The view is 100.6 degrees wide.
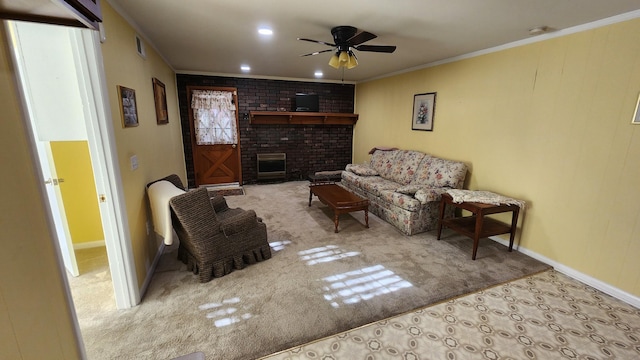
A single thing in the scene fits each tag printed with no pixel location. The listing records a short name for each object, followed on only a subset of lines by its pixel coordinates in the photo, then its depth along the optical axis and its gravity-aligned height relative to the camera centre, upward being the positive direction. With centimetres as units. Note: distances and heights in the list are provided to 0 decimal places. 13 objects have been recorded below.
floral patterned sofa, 345 -91
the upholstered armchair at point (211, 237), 229 -105
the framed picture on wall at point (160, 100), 322 +29
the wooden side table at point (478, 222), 276 -112
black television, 598 +49
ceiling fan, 259 +82
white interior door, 172 +11
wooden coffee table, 346 -101
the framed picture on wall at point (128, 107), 207 +13
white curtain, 545 +14
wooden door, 561 -79
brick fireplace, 559 -16
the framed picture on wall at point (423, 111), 424 +24
